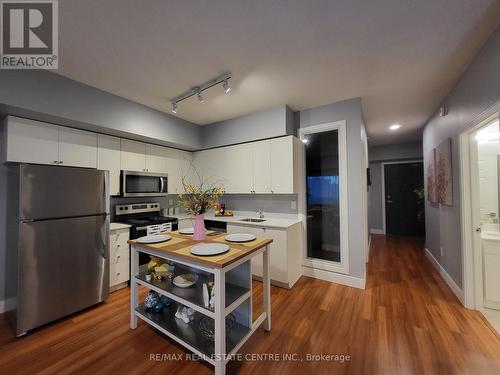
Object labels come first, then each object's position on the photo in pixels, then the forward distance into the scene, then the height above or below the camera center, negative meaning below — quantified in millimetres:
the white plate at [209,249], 1528 -458
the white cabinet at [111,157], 2761 +465
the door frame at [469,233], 2223 -492
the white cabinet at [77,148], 2420 +540
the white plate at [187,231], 2176 -436
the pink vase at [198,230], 1967 -383
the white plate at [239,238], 1878 -449
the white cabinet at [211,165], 3688 +469
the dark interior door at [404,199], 5430 -285
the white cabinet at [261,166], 3162 +373
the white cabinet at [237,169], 3377 +359
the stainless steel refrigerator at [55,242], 1917 -529
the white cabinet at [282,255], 2729 -899
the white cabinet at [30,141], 2070 +537
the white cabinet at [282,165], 2953 +363
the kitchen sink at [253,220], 3239 -492
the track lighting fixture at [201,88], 2207 +1214
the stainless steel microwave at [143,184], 2951 +105
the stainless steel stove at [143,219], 2902 -452
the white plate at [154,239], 1845 -447
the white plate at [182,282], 1784 -804
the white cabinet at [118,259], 2654 -900
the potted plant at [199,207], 1907 -155
